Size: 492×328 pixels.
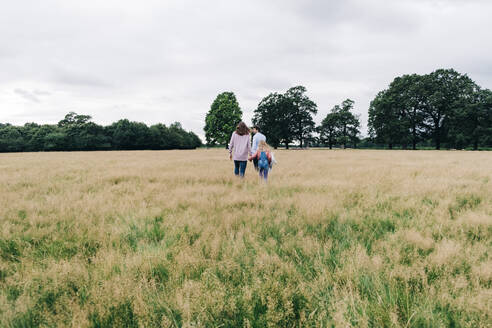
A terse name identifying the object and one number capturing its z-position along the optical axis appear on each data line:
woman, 8.07
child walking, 7.71
